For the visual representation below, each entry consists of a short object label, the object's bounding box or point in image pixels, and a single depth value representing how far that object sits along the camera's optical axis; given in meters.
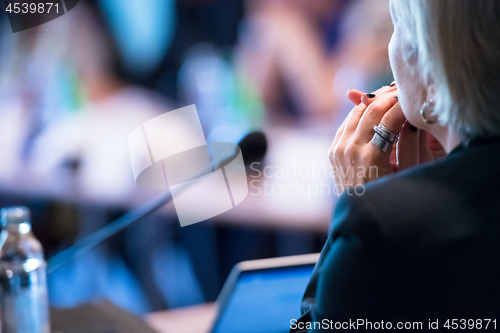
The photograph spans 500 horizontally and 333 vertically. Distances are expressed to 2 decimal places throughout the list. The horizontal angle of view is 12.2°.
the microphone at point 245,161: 2.27
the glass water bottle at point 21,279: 2.22
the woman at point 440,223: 2.02
